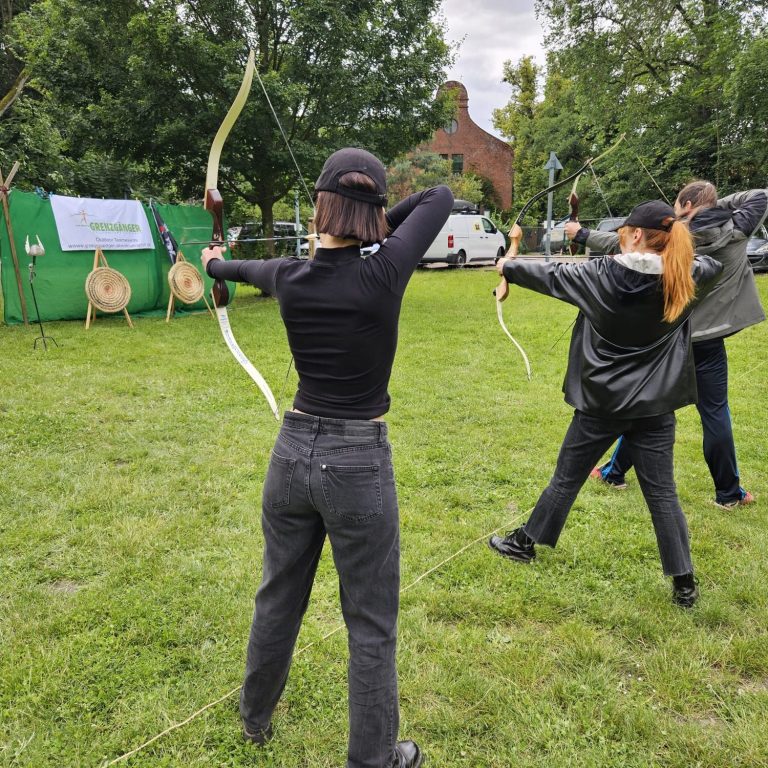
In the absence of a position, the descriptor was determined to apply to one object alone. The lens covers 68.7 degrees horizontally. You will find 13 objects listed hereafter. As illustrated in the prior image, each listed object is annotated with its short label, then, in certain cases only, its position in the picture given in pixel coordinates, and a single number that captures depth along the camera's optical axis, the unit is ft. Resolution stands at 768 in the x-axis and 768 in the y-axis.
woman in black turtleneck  4.65
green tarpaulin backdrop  26.96
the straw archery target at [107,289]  28.73
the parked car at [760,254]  44.13
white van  57.26
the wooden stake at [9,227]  24.85
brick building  100.63
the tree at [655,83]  56.65
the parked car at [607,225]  50.95
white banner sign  28.19
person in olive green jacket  9.59
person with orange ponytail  7.13
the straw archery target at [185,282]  31.29
